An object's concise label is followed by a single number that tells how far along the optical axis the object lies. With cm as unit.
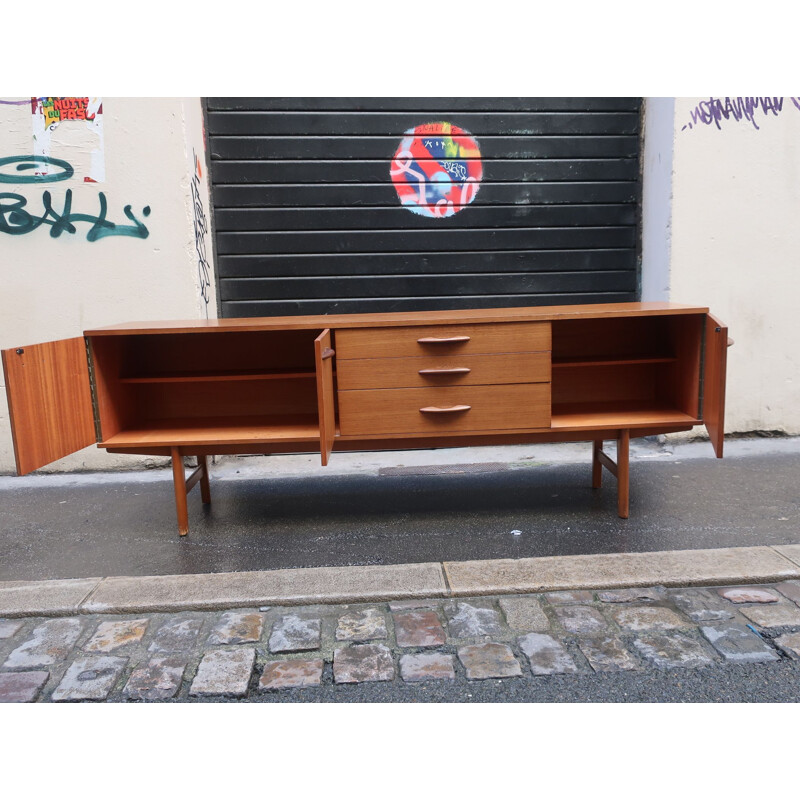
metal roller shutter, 543
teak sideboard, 351
